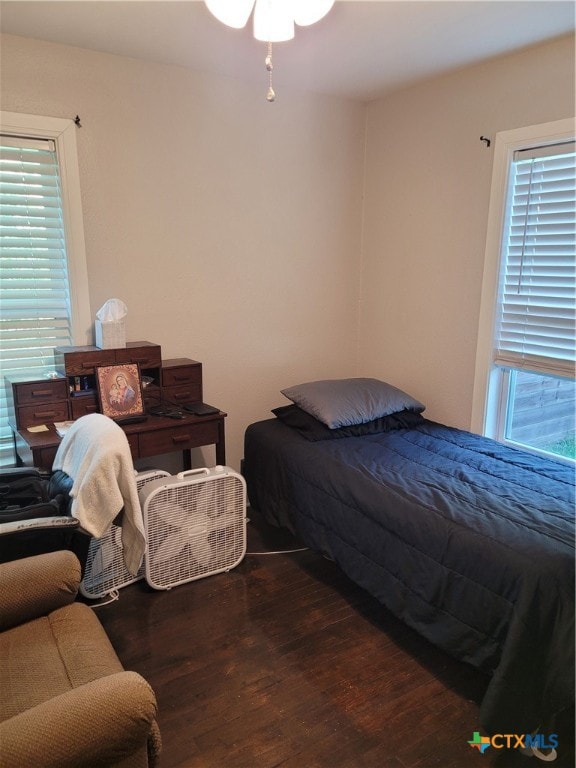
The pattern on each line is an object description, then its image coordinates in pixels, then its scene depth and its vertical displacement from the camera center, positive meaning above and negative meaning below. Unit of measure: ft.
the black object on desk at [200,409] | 9.00 -2.33
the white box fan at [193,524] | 8.08 -3.89
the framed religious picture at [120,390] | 8.48 -1.88
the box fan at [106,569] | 7.89 -4.37
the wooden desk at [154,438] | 7.50 -2.55
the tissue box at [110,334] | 8.63 -1.01
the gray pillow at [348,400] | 9.66 -2.36
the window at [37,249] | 8.22 +0.32
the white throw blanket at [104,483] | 6.17 -2.44
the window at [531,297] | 8.14 -0.41
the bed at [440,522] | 5.48 -3.15
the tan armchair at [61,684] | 3.71 -3.28
